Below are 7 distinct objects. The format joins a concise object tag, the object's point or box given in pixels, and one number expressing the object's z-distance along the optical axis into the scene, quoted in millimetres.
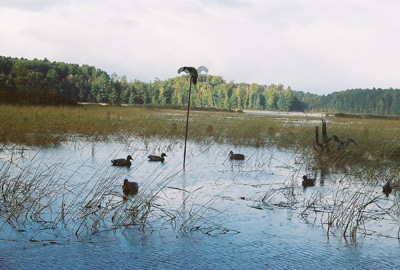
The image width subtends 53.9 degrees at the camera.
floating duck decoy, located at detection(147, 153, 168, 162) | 10961
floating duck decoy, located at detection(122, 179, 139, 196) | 6906
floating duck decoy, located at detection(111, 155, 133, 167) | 9773
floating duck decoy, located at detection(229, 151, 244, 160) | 11695
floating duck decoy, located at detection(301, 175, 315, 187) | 8383
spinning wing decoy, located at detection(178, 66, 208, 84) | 9627
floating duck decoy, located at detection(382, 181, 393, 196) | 7816
